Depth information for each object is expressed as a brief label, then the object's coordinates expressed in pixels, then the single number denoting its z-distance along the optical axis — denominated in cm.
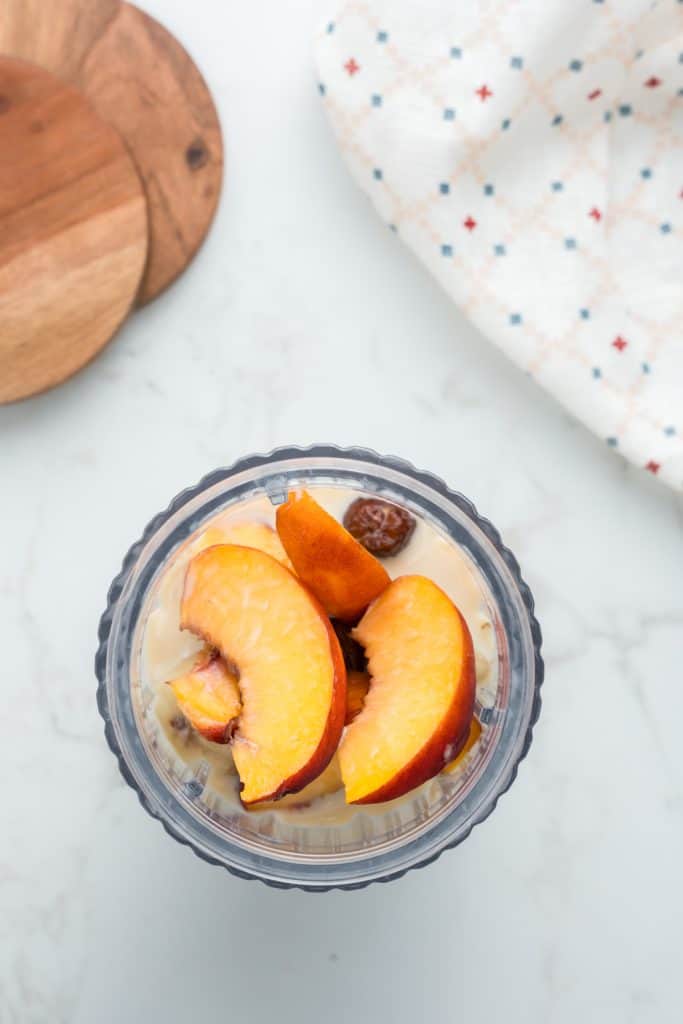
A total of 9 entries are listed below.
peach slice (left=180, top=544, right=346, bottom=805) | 47
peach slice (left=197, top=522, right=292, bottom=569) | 58
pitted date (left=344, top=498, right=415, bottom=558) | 60
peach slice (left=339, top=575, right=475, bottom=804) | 49
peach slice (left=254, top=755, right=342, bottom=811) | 56
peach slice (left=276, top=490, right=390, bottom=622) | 51
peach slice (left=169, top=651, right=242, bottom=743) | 51
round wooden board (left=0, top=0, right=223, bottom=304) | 74
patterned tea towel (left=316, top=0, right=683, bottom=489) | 73
